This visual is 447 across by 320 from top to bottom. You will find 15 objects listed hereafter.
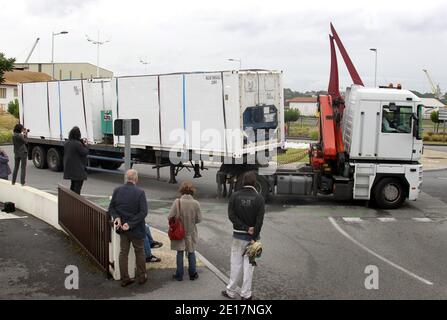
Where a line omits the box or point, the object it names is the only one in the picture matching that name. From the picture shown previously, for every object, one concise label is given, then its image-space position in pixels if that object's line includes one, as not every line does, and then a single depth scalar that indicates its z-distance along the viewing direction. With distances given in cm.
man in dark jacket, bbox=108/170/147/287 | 715
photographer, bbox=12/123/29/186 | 1341
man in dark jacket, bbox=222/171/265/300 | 676
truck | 1355
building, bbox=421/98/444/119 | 11475
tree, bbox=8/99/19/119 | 4721
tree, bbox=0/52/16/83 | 1203
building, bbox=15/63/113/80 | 9498
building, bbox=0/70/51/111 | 7600
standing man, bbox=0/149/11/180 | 1396
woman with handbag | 742
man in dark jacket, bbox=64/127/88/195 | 1058
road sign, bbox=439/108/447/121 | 4250
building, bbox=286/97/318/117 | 12587
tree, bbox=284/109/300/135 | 5777
